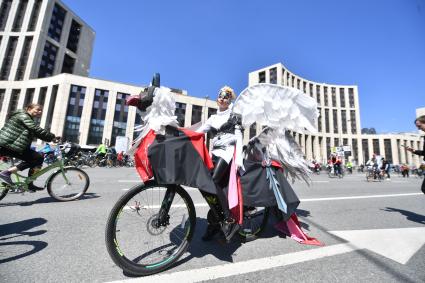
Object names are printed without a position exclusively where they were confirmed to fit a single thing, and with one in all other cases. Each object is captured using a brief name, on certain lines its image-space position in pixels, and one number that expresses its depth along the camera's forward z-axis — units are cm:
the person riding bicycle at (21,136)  396
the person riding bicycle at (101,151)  1835
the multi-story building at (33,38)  5294
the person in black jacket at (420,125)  420
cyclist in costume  250
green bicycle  456
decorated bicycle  210
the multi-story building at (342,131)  8681
